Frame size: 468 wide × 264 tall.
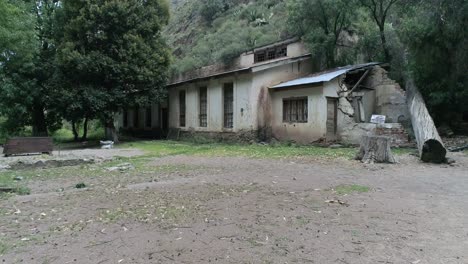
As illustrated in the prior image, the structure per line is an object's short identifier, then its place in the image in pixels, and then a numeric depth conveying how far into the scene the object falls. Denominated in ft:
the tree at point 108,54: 64.80
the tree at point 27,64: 61.31
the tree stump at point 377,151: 34.19
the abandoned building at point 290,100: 53.47
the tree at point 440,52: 43.37
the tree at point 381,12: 61.31
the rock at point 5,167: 34.48
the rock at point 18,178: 27.96
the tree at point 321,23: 62.28
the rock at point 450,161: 33.53
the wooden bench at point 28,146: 44.98
